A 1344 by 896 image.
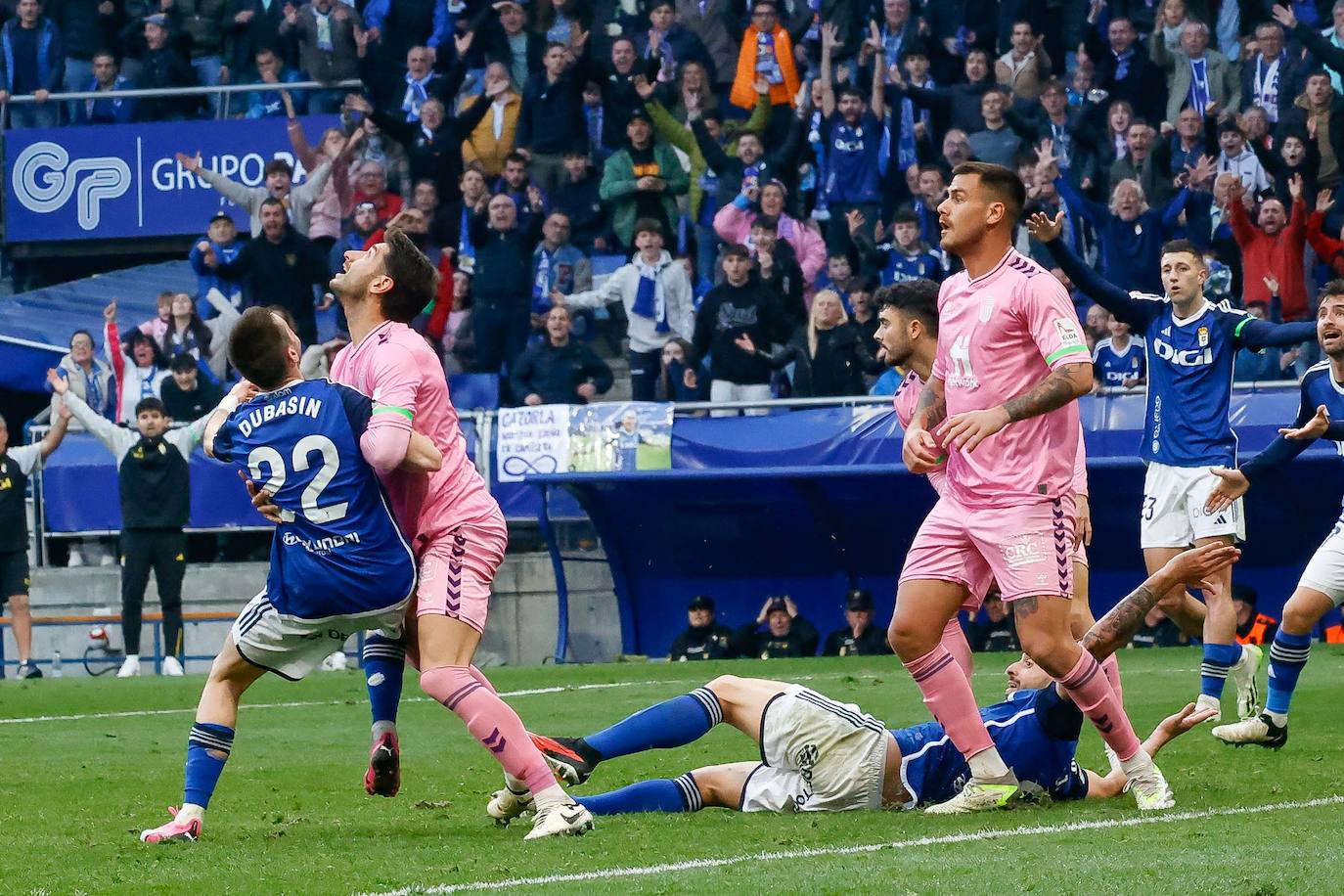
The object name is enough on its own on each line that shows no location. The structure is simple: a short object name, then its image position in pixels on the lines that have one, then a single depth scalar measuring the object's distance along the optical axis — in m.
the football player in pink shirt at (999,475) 13.27
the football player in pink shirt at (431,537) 12.99
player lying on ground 13.50
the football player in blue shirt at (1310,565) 17.42
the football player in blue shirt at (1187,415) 20.66
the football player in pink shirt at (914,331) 15.42
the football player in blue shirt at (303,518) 13.07
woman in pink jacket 37.69
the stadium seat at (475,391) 38.75
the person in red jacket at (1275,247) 34.09
